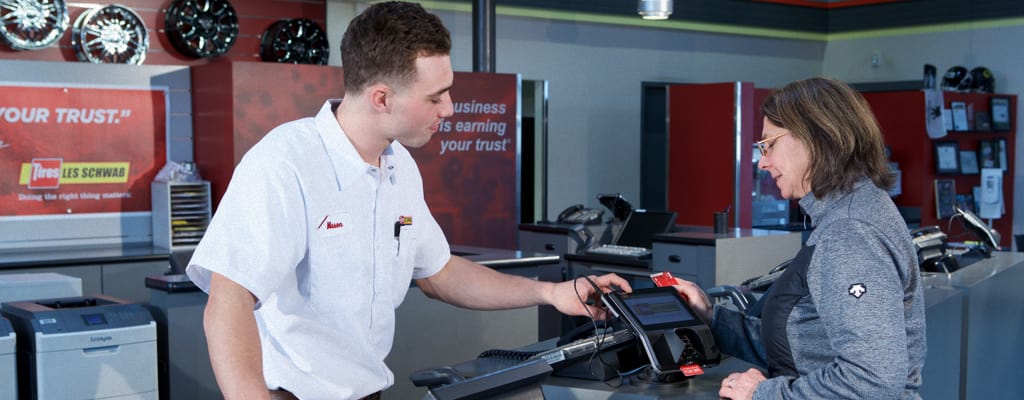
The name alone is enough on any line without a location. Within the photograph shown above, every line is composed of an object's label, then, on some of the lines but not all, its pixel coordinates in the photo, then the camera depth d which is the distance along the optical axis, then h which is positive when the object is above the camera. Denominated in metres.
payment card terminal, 1.98 -0.31
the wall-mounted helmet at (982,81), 10.80 +0.90
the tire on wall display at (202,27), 6.79 +0.92
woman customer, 1.73 -0.18
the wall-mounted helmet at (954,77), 10.86 +0.94
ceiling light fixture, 6.59 +1.01
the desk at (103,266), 5.52 -0.55
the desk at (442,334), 3.88 -0.66
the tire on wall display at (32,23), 6.07 +0.84
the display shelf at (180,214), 6.10 -0.29
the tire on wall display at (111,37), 6.40 +0.80
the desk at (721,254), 5.19 -0.45
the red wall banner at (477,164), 7.03 +0.01
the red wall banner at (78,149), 5.94 +0.09
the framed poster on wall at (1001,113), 10.43 +0.54
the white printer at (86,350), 3.26 -0.60
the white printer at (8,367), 3.21 -0.63
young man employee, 1.59 -0.10
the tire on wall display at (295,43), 7.31 +0.87
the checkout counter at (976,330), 3.61 -0.63
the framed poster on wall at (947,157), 9.93 +0.09
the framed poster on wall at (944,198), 9.82 -0.30
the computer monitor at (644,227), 6.08 -0.36
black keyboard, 5.94 -0.49
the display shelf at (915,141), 9.82 +0.25
